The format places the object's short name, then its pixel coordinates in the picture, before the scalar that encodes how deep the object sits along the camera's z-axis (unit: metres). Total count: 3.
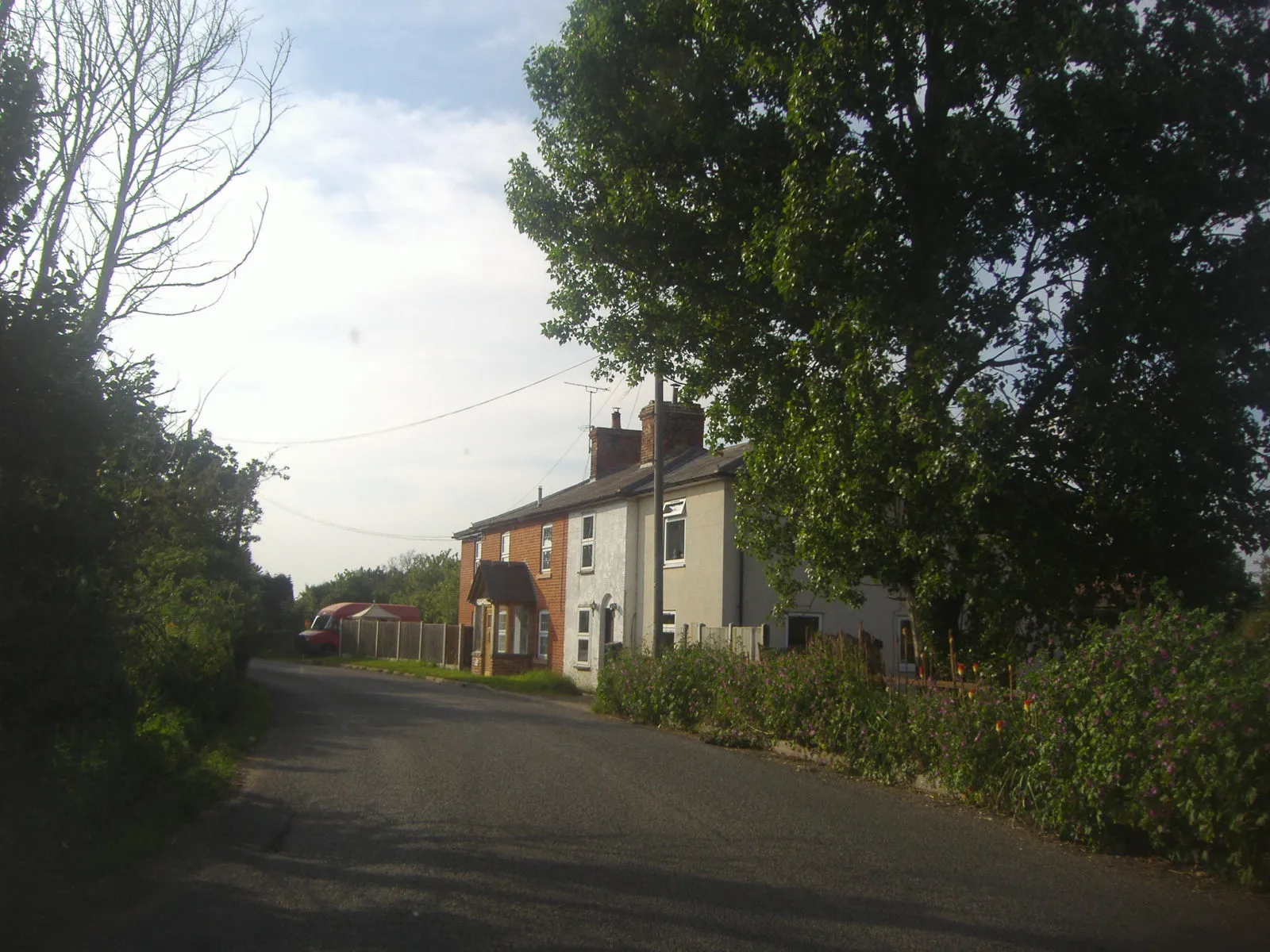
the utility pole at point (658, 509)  21.23
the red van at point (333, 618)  55.94
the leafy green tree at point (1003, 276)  12.62
